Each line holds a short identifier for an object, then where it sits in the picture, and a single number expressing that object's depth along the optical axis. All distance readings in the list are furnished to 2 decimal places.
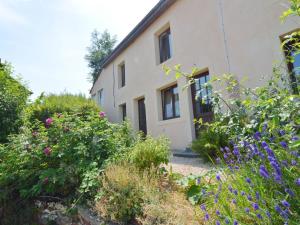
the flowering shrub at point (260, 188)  1.45
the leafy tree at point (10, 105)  5.31
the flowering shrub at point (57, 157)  3.26
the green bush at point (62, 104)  10.83
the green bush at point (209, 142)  4.65
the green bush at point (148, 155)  3.26
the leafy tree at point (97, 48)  28.70
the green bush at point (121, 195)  2.36
